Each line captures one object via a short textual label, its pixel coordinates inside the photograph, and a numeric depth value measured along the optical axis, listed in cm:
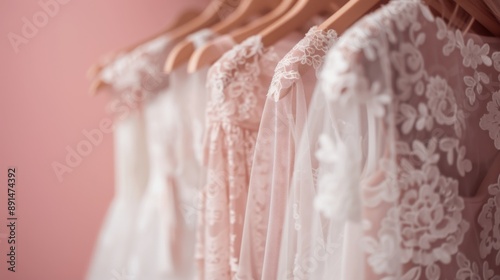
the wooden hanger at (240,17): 91
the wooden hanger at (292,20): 78
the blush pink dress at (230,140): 75
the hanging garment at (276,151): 63
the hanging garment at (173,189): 101
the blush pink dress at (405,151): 48
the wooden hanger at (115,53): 107
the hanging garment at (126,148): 107
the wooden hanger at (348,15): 63
